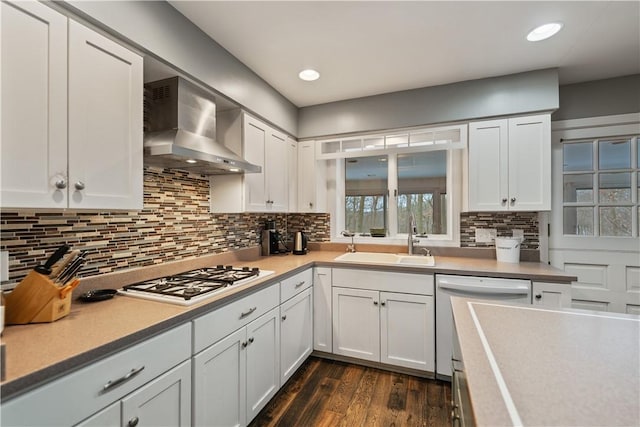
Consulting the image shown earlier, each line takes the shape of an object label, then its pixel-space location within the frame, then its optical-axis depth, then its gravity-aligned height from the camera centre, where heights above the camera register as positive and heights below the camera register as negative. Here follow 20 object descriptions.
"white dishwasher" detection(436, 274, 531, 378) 1.96 -0.57
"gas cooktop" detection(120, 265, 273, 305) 1.35 -0.38
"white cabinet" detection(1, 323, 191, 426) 0.76 -0.57
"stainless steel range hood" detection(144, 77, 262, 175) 1.56 +0.55
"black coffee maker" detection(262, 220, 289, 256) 2.81 -0.25
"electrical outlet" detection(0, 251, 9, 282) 1.06 -0.19
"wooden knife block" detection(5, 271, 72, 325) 1.04 -0.32
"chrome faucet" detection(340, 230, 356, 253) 2.95 -0.32
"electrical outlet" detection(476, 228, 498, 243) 2.54 -0.18
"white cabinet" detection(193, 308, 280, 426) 1.31 -0.86
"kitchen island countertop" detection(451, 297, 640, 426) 0.60 -0.41
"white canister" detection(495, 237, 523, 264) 2.30 -0.28
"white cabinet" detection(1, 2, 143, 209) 0.97 +0.40
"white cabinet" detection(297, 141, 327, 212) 2.93 +0.38
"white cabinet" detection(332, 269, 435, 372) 2.17 -0.83
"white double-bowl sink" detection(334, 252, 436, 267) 2.32 -0.39
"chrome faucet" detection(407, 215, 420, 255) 2.66 -0.20
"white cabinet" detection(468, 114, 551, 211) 2.21 +0.41
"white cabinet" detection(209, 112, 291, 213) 2.17 +0.30
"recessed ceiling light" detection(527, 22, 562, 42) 1.70 +1.14
